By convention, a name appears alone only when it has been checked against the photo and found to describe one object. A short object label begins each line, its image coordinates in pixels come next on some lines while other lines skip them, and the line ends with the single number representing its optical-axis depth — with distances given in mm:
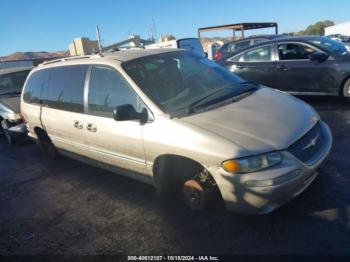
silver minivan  3117
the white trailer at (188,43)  19906
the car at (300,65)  7043
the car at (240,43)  13279
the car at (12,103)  7676
